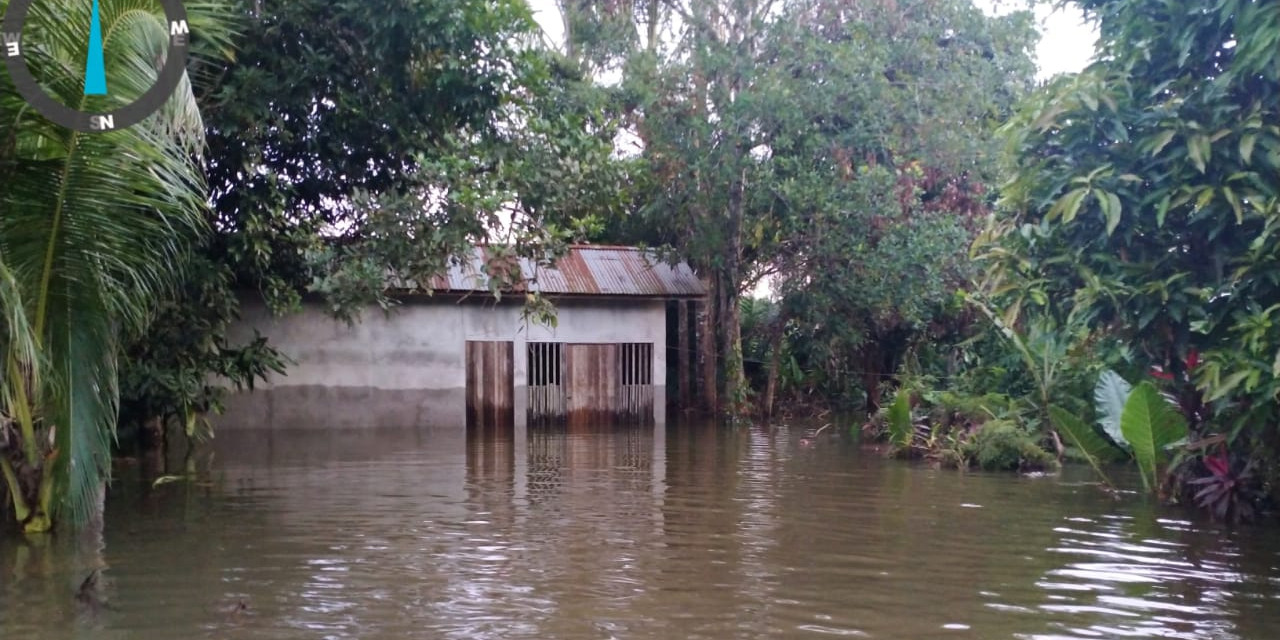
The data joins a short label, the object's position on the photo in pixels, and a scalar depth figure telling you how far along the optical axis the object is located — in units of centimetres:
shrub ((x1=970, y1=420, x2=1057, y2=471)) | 1388
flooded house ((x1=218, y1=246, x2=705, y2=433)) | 1888
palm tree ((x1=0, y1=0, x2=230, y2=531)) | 666
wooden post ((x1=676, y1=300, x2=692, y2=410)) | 2342
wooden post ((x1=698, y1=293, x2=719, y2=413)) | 2259
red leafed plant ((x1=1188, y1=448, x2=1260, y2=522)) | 962
